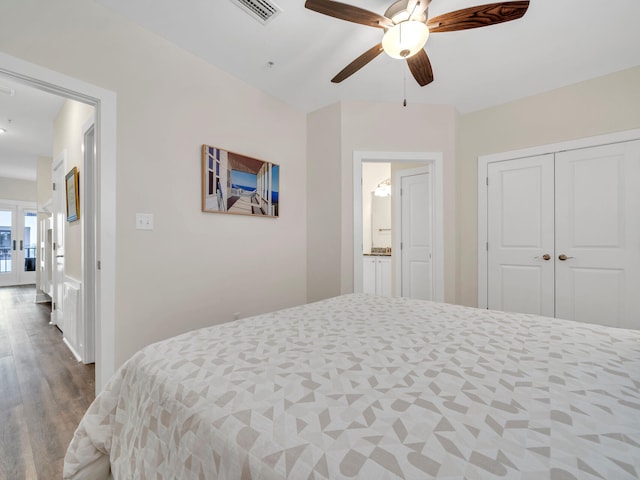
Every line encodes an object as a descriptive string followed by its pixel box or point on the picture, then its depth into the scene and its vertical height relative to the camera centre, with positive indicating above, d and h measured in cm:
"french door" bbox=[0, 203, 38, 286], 662 -6
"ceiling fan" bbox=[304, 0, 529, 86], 143 +117
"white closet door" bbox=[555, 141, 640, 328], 243 +3
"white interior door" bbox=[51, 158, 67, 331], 328 -3
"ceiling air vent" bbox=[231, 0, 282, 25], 176 +146
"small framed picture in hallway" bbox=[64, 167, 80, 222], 275 +45
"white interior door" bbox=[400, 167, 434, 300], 364 +5
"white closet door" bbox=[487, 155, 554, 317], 279 +2
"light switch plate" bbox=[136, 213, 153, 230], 196 +13
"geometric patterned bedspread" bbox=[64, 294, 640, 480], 50 -38
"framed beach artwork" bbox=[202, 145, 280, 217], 234 +50
